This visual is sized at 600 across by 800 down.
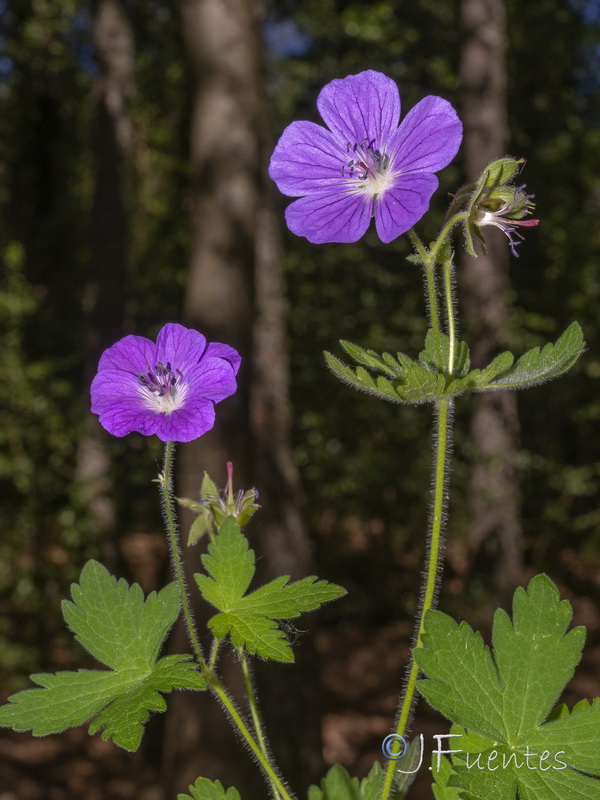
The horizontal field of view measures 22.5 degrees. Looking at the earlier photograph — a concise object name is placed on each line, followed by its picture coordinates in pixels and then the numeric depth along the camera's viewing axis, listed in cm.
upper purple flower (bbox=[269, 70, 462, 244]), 21
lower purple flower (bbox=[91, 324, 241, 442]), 22
